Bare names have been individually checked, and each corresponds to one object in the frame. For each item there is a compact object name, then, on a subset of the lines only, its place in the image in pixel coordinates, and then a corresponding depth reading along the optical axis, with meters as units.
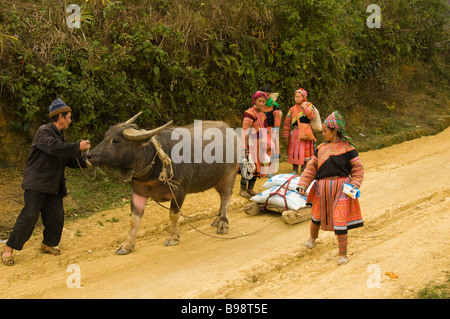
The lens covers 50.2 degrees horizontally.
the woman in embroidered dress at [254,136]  8.34
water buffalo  5.42
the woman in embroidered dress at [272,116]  8.63
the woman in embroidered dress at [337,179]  5.33
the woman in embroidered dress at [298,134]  8.73
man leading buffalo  5.41
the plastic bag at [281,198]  7.08
